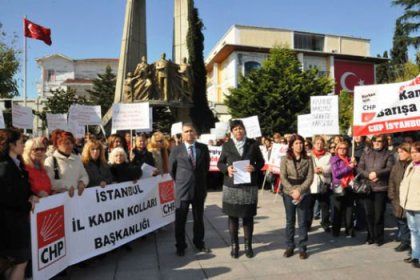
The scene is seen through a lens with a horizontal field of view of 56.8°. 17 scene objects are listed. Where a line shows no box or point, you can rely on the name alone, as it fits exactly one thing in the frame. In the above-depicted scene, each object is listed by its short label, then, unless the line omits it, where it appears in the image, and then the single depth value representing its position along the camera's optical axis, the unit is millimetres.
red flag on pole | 22625
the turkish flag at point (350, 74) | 57906
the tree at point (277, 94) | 29969
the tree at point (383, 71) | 65000
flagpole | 23088
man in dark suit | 5984
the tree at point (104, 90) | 46878
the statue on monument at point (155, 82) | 18531
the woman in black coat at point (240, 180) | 5629
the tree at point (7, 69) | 21375
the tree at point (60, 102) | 40781
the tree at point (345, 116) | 40125
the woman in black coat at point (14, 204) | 3633
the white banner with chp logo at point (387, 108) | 6336
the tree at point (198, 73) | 21812
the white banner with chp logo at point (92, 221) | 4438
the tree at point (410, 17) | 39469
